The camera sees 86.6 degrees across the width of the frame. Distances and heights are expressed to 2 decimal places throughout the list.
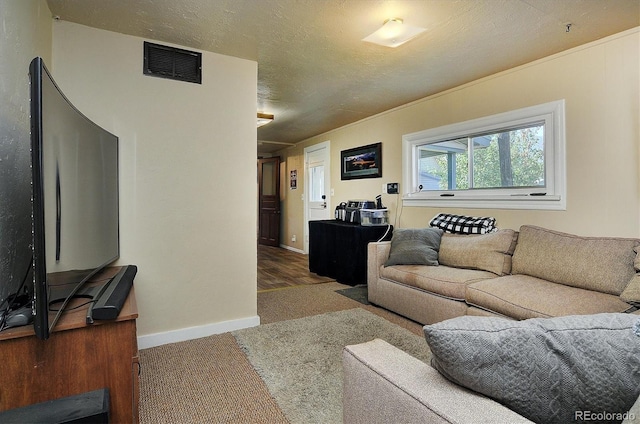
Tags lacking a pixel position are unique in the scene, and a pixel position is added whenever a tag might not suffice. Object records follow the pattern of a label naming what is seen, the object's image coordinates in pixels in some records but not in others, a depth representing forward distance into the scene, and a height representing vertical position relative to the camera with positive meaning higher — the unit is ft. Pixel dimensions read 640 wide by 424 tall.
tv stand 3.68 -1.74
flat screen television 3.34 +0.14
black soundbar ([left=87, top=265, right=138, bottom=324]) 4.05 -1.19
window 9.29 +1.53
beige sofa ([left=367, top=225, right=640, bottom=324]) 6.72 -1.71
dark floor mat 11.68 -3.08
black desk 13.69 -1.67
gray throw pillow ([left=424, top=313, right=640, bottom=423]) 2.27 -1.08
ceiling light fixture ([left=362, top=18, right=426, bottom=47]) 7.14 +3.81
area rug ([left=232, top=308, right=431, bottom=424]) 5.75 -3.19
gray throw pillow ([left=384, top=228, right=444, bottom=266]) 10.21 -1.17
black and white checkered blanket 10.31 -0.48
